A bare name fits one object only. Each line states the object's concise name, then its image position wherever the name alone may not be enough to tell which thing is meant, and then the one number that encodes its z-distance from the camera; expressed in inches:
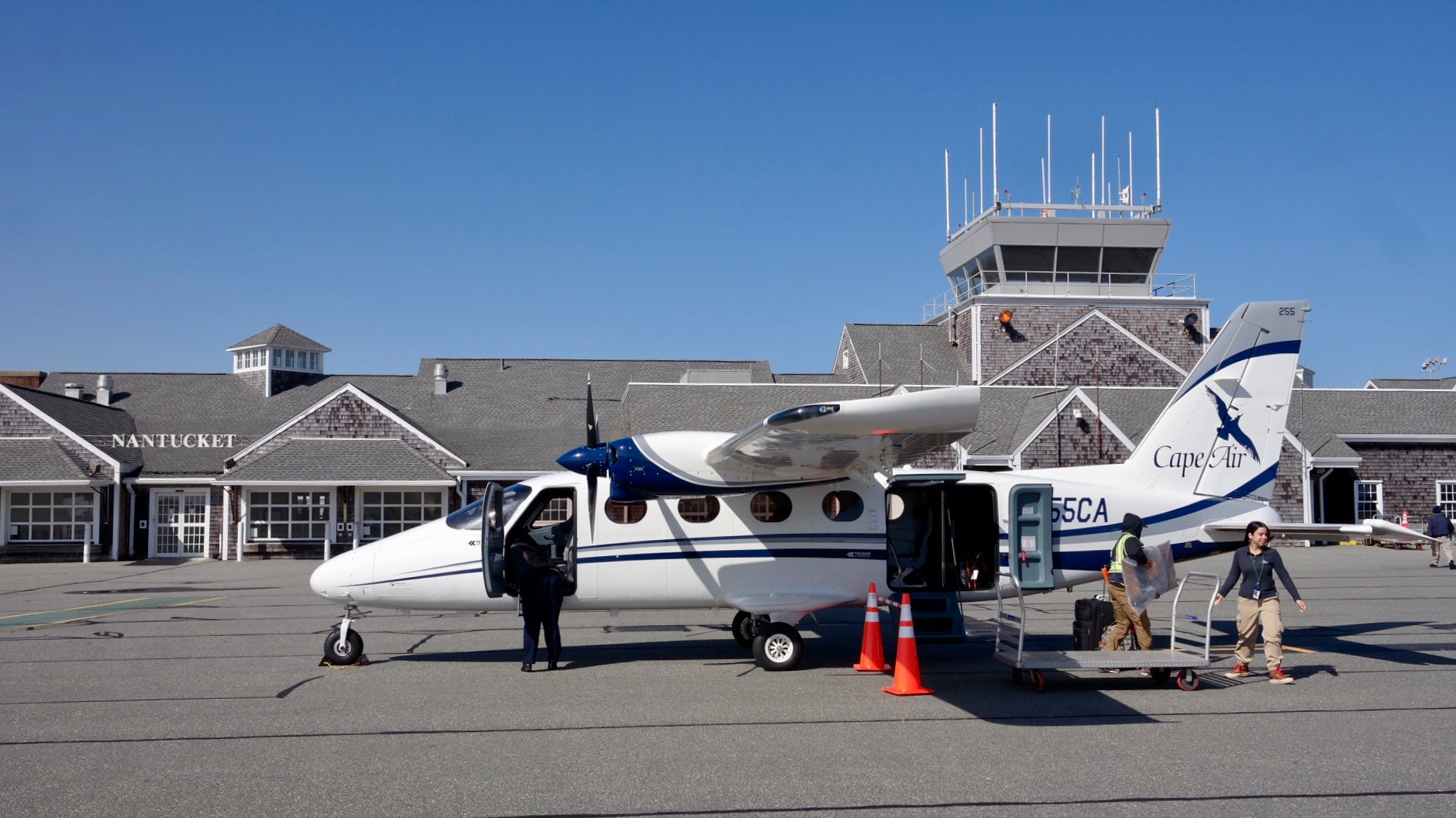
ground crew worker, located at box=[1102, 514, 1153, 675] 475.5
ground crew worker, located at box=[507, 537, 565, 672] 496.7
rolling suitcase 501.7
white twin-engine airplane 498.9
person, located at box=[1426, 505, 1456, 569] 1085.8
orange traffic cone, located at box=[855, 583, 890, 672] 489.7
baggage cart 434.3
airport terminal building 1374.3
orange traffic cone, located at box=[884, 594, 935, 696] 435.5
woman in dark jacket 456.8
